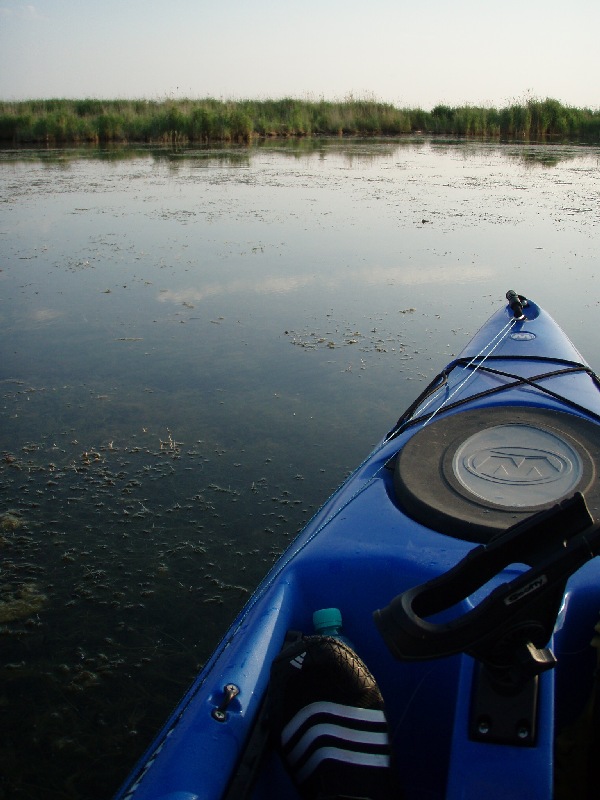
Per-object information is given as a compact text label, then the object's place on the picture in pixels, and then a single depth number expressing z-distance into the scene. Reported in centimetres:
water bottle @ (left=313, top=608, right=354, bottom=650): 162
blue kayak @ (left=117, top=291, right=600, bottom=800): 105
